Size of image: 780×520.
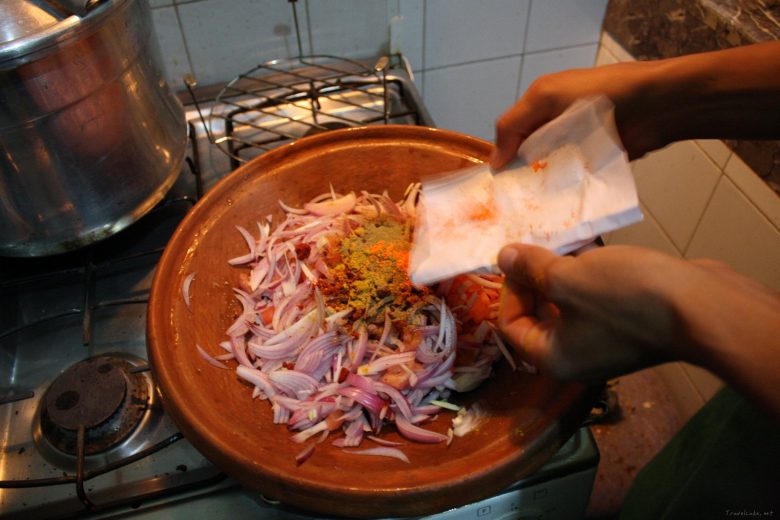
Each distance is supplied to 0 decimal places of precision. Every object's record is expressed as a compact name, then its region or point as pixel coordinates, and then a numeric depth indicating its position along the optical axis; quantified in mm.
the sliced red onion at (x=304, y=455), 619
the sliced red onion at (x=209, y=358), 726
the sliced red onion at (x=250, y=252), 862
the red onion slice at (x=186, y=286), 758
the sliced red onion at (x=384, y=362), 749
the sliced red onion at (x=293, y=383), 743
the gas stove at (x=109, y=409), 713
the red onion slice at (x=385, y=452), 664
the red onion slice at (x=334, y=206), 919
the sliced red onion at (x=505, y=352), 748
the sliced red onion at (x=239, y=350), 758
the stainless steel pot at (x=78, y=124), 646
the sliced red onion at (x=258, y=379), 739
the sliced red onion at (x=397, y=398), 719
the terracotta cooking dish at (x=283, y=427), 585
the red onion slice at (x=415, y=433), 689
